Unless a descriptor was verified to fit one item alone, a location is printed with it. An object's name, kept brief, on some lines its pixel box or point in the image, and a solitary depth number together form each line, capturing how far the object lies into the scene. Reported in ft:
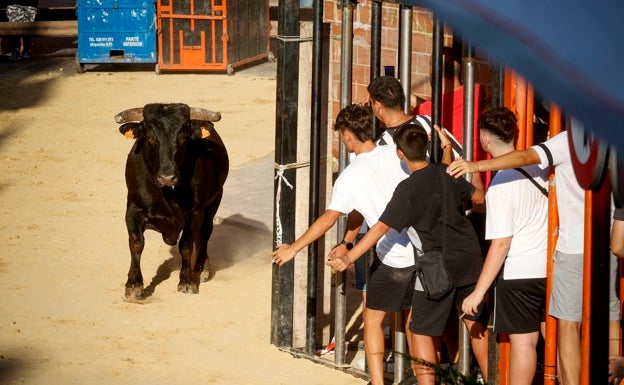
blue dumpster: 138.00
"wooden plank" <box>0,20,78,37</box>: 141.90
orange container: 137.59
